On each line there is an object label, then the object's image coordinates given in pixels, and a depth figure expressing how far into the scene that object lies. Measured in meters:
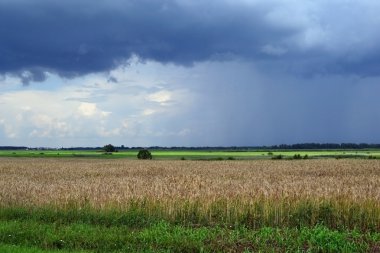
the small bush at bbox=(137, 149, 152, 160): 109.88
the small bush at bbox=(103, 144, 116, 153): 189.50
